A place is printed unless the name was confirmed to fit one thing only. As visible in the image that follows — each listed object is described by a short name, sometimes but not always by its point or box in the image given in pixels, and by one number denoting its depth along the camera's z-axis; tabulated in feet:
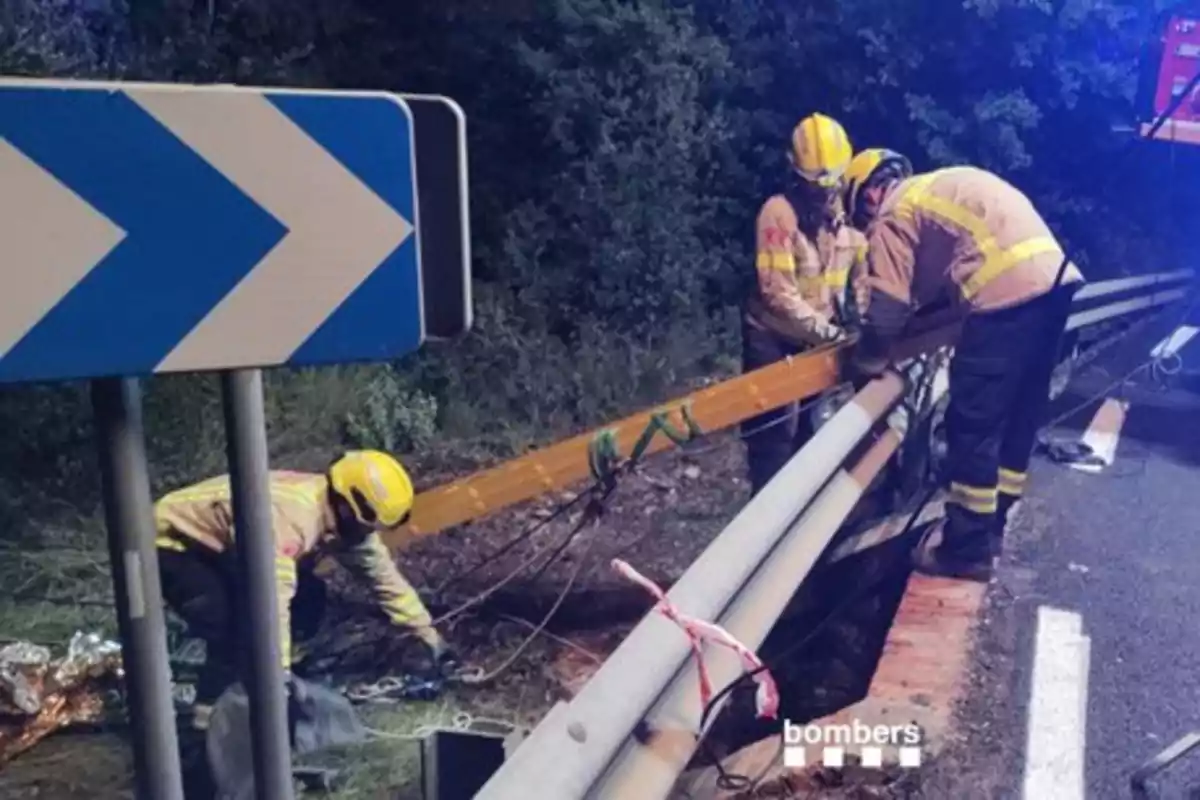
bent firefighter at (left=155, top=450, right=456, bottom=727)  11.55
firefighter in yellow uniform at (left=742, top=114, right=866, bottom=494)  16.51
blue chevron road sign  3.25
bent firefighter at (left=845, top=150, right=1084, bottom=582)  13.46
